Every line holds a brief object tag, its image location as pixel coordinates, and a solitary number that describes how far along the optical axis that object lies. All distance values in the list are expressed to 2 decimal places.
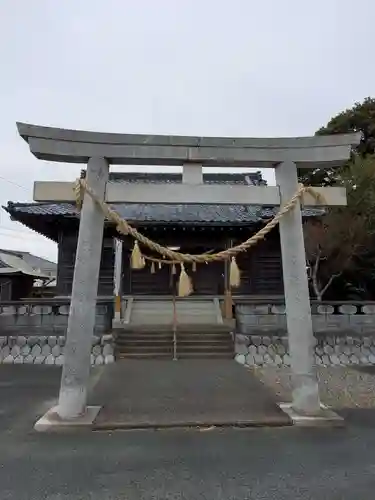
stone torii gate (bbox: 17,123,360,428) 4.92
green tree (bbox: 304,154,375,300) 15.30
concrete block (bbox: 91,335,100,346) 9.74
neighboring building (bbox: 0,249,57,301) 16.98
